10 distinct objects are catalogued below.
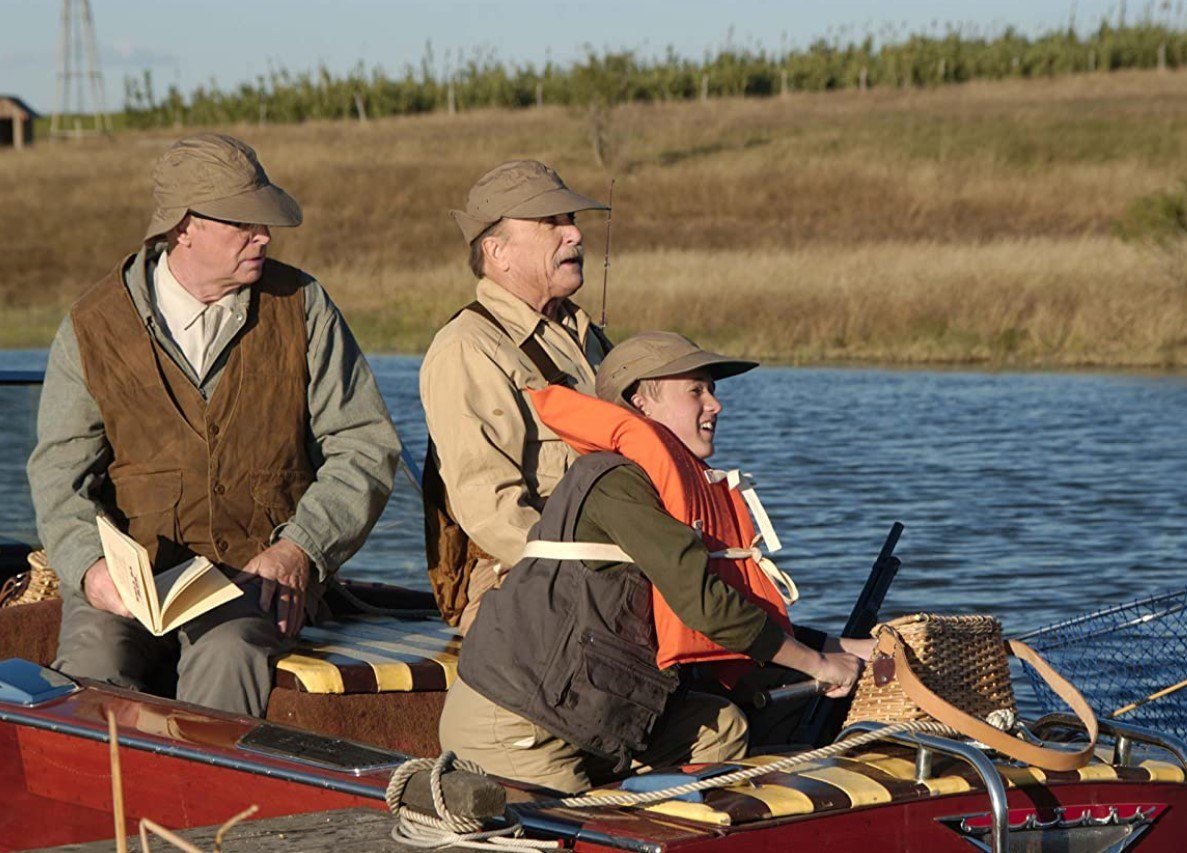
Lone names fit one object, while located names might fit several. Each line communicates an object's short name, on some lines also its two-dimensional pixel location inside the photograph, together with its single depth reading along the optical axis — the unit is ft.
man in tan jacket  25.52
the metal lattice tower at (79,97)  322.91
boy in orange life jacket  20.99
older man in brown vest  26.04
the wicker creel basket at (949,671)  23.17
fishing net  29.78
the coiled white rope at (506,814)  18.78
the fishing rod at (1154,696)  25.77
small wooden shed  309.73
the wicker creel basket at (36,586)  29.33
